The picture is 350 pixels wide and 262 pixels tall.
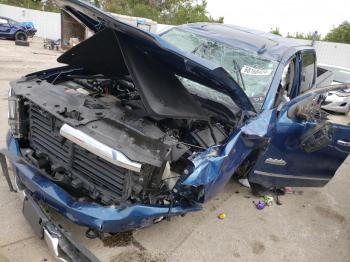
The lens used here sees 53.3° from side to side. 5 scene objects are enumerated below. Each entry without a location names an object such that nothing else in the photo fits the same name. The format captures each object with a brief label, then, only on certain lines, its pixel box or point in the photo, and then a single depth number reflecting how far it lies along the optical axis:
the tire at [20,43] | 18.20
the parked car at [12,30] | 19.78
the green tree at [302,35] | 35.59
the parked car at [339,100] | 10.24
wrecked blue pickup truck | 2.48
